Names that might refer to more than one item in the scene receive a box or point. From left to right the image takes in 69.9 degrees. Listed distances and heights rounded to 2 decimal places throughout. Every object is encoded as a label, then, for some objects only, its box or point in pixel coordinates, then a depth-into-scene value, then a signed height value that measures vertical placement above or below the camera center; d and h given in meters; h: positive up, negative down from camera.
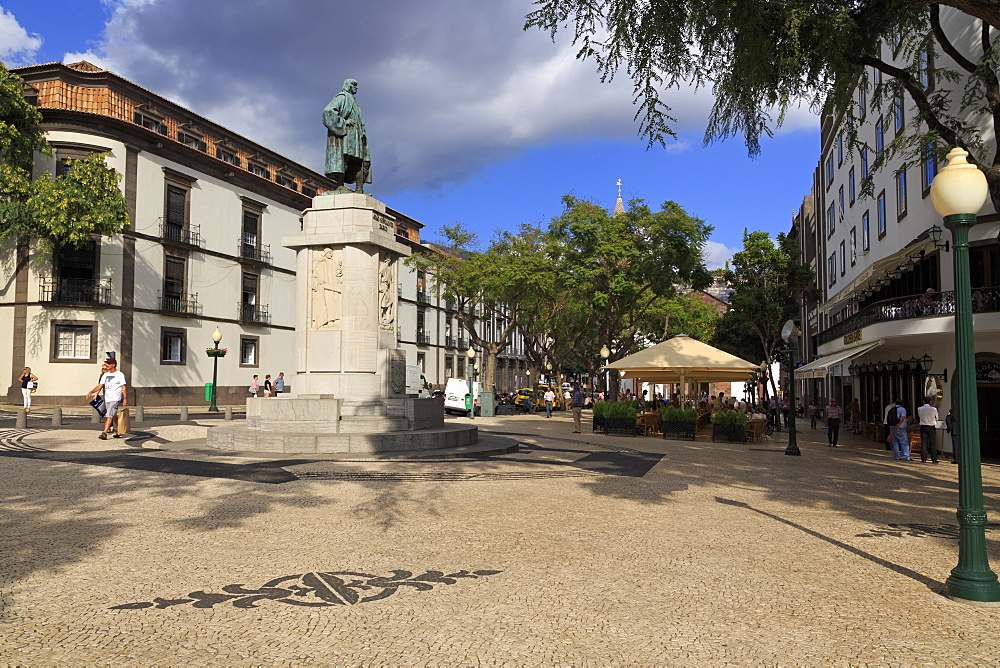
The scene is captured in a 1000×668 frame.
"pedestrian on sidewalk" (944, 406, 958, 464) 17.41 -1.25
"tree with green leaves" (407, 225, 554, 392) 36.62 +5.30
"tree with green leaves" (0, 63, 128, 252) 28.80 +7.37
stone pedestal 14.59 +0.57
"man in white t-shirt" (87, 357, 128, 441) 16.22 -0.47
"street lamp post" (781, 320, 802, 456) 17.75 -0.17
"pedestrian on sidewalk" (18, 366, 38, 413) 26.72 -0.65
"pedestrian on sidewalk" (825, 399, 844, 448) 21.42 -1.36
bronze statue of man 16.44 +5.31
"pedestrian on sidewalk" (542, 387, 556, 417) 34.94 -1.40
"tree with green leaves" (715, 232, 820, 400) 34.41 +4.51
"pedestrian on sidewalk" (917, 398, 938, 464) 16.58 -1.20
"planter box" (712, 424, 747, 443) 21.38 -1.76
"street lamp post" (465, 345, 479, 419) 31.77 +0.15
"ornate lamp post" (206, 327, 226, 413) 31.55 +0.87
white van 34.59 -1.15
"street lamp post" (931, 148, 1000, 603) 5.39 -0.12
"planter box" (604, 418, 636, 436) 22.69 -1.71
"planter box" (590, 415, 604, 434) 23.44 -1.75
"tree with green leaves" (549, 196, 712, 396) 30.52 +5.15
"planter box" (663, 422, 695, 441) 21.86 -1.74
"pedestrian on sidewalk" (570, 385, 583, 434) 22.39 -1.37
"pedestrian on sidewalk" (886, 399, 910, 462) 16.94 -1.35
